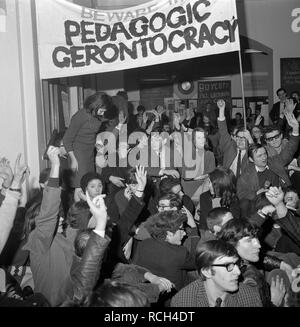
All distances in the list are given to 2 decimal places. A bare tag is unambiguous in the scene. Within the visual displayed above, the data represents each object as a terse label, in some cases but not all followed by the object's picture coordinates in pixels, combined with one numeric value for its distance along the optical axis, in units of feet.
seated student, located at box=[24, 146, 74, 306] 8.79
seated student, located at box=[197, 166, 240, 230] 12.34
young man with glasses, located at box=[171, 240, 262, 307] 7.44
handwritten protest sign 14.02
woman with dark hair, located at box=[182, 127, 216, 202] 15.64
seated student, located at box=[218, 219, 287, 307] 7.91
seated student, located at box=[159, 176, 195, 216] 12.90
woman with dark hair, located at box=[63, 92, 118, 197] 14.67
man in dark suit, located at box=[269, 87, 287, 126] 27.30
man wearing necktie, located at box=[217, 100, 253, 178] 15.37
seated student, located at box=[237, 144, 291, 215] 13.79
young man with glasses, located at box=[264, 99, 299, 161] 15.30
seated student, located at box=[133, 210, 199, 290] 9.33
